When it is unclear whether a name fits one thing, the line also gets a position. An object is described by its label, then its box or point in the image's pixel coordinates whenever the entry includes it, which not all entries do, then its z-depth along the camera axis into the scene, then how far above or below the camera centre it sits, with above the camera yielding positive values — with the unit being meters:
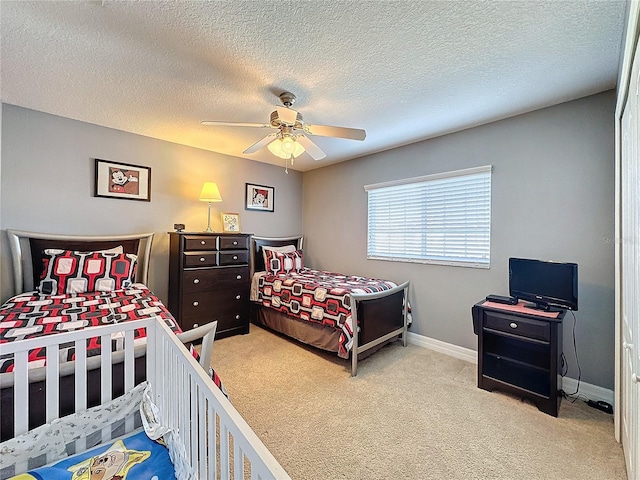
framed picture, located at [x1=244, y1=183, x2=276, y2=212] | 4.28 +0.65
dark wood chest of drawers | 3.23 -0.48
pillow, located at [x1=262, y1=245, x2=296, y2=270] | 4.08 -0.13
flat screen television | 2.12 -0.32
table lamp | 3.53 +0.57
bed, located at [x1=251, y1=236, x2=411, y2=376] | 2.70 -0.70
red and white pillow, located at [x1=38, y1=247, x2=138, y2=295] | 2.52 -0.31
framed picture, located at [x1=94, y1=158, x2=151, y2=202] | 3.09 +0.65
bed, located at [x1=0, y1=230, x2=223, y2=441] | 1.26 -0.50
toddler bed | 1.05 -0.78
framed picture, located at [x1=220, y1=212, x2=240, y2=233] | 3.98 +0.25
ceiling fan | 2.15 +0.86
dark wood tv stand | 2.08 -0.89
